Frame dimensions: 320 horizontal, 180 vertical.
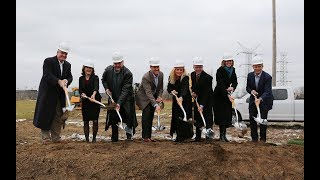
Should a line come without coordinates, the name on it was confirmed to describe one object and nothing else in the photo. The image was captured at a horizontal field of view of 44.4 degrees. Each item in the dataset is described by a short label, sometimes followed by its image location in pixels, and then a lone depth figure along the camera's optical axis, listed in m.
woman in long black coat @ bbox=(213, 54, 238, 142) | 7.66
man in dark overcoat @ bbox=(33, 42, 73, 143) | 6.85
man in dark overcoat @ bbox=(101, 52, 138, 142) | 7.16
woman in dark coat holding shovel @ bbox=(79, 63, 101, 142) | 7.36
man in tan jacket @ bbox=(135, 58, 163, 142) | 7.19
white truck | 14.06
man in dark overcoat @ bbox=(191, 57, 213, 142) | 7.42
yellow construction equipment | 24.02
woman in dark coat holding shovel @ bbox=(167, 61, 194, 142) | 7.40
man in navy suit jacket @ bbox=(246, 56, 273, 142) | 7.33
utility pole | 19.86
